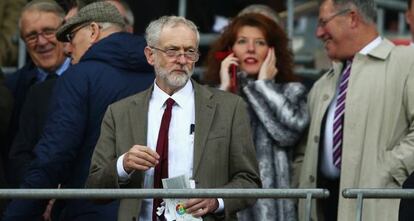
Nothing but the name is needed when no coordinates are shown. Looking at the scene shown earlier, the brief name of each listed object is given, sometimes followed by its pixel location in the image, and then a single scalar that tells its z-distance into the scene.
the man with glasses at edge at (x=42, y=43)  21.48
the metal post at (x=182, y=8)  24.23
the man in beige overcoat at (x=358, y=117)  18.56
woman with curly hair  19.45
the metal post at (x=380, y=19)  25.97
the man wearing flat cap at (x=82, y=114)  17.94
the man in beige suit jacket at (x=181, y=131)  16.50
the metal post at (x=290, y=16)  23.84
